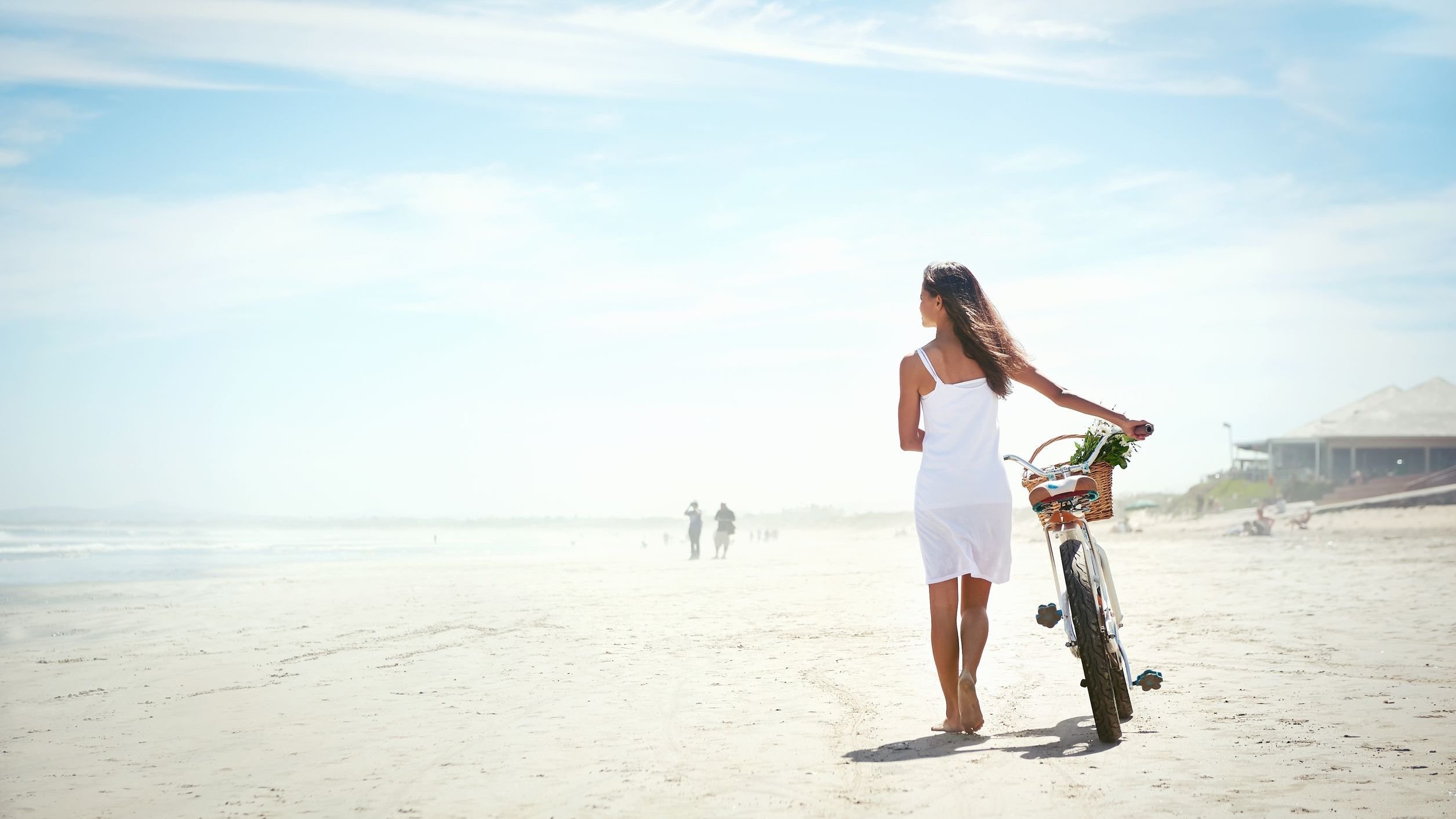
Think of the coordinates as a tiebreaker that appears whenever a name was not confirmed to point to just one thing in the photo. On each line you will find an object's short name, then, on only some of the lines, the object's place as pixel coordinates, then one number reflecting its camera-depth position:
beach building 47.28
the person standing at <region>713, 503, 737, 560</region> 30.97
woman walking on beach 4.97
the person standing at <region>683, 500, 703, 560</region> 30.72
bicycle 4.64
